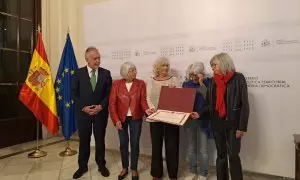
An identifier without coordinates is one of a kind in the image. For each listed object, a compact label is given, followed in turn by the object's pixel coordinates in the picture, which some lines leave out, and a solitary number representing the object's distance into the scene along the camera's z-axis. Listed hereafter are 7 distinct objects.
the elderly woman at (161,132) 2.72
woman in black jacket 2.29
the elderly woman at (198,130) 2.74
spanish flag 3.58
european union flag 3.72
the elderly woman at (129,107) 2.76
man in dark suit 2.87
